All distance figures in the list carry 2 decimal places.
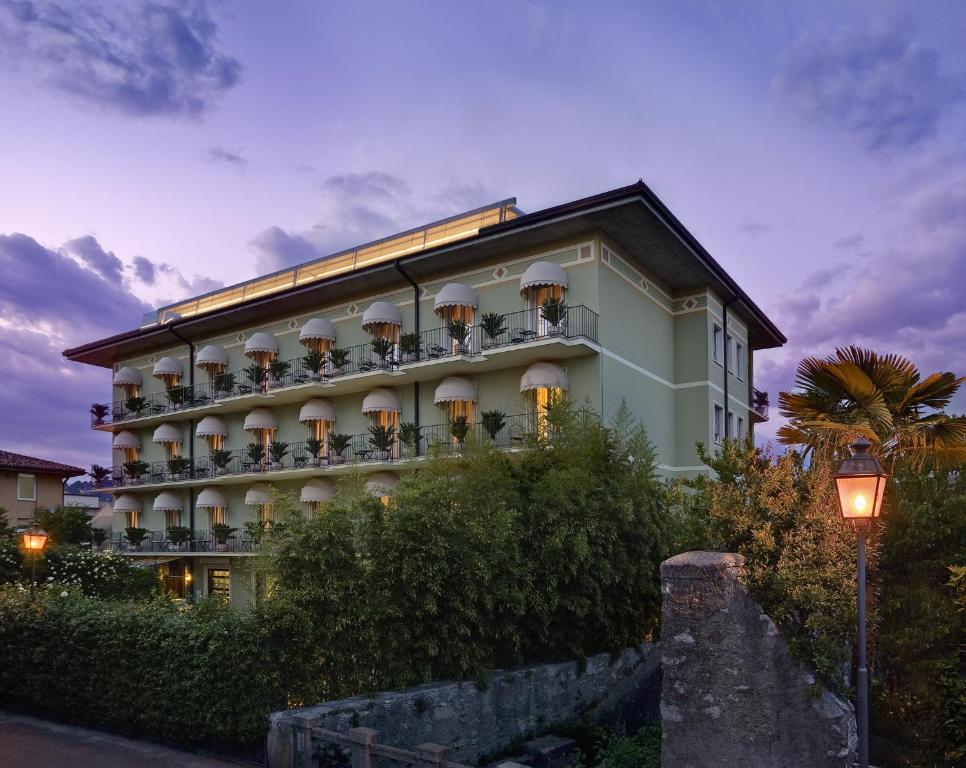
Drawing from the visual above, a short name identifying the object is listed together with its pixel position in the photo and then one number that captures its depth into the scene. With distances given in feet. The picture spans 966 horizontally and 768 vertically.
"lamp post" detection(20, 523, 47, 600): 59.16
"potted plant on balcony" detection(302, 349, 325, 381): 94.63
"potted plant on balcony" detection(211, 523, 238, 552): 103.81
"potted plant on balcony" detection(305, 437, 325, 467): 94.18
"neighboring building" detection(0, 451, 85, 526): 138.00
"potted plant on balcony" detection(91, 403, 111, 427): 129.39
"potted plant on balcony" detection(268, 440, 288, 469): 98.58
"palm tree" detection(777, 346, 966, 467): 41.81
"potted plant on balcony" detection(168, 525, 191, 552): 110.63
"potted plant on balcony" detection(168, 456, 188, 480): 113.70
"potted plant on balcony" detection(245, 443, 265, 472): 101.24
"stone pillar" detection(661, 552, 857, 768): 26.53
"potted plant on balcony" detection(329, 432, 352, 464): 91.09
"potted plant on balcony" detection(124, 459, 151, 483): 120.16
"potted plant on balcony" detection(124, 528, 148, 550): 116.37
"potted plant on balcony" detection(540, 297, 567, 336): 74.02
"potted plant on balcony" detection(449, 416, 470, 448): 75.87
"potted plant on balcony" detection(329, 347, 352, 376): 92.32
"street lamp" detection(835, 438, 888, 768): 24.88
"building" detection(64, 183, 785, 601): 76.89
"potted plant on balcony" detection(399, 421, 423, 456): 76.98
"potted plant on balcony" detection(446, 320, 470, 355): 79.82
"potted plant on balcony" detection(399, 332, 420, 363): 85.51
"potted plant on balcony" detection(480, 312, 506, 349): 77.77
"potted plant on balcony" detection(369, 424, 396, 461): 87.71
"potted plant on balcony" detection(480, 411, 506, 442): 75.72
